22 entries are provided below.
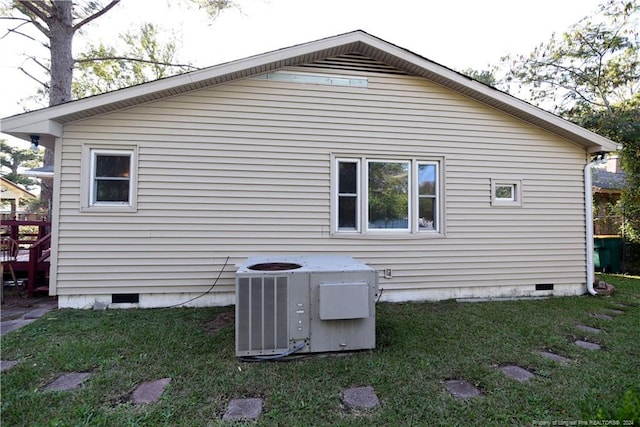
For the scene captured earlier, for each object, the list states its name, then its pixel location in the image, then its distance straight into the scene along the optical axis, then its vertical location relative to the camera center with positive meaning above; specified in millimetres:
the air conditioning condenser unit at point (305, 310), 2988 -865
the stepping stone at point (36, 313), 4173 -1310
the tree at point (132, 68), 13602 +6886
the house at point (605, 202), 9992 +787
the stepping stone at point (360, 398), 2289 -1344
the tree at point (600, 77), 8156 +5641
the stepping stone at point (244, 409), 2135 -1347
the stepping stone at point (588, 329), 3873 -1326
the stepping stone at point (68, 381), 2486 -1350
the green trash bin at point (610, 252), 8453 -748
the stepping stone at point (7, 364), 2772 -1336
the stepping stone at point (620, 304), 4984 -1297
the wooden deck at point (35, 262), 5176 -783
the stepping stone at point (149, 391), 2334 -1341
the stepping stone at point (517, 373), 2713 -1345
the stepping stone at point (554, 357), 3072 -1341
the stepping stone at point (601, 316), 4398 -1315
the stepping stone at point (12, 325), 3678 -1318
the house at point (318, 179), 4508 +690
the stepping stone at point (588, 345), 3383 -1338
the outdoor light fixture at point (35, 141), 4348 +1117
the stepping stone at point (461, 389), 2438 -1345
